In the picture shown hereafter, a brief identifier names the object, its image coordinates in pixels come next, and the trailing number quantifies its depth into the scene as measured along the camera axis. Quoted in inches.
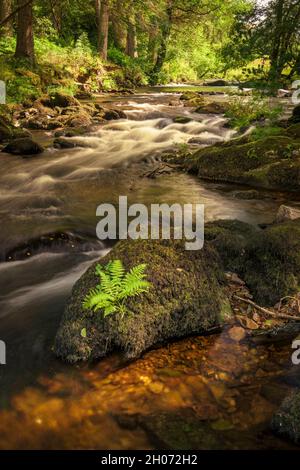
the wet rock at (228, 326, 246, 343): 131.1
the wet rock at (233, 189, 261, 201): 299.7
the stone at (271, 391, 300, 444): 91.0
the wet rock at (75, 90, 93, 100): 793.6
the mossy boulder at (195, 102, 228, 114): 659.4
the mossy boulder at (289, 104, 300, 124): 446.3
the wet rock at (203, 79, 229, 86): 1334.9
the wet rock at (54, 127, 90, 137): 513.0
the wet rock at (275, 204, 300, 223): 207.0
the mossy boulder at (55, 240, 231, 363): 119.2
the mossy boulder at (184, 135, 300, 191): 315.0
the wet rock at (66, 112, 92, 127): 564.7
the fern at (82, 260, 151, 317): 120.7
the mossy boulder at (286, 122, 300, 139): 370.8
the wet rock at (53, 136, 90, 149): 466.0
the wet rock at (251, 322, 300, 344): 128.7
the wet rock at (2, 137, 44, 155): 423.8
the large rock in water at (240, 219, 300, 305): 148.3
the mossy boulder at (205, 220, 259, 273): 164.3
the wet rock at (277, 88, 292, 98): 828.6
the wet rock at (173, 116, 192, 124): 592.4
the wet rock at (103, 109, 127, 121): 619.8
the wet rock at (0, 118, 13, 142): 465.3
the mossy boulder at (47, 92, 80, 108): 626.1
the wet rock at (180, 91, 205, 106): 749.1
